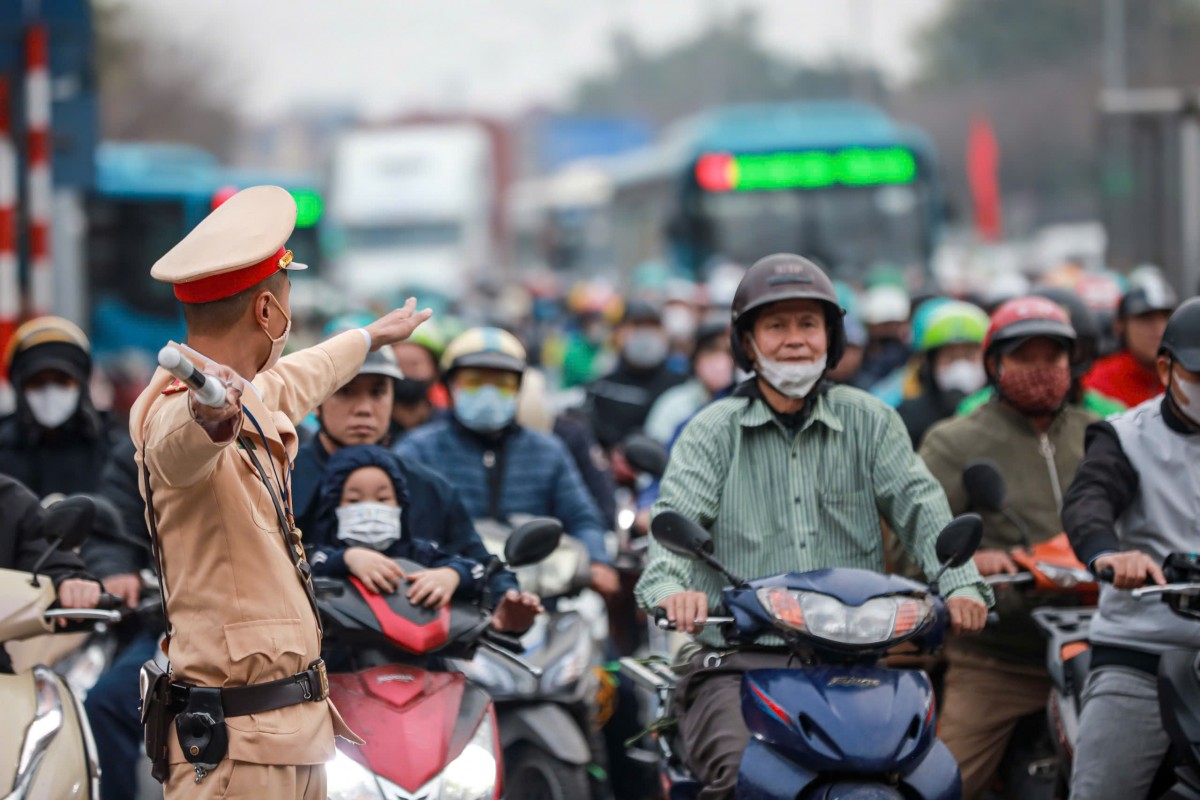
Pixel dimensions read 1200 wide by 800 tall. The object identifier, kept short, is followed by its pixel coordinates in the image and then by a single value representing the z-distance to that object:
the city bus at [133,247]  52.59
